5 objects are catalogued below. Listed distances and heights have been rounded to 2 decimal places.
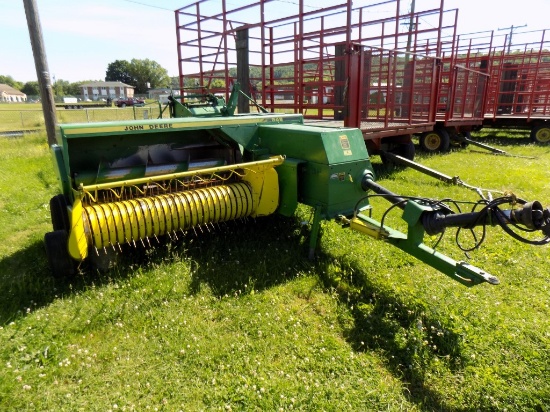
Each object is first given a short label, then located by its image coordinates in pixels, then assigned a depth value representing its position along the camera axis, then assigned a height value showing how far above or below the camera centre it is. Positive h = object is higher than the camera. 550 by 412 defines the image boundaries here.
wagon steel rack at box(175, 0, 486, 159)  7.08 +0.44
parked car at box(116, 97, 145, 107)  51.41 -0.50
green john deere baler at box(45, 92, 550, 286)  3.32 -0.85
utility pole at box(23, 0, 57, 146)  7.90 +0.68
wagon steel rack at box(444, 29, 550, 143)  14.16 +0.31
